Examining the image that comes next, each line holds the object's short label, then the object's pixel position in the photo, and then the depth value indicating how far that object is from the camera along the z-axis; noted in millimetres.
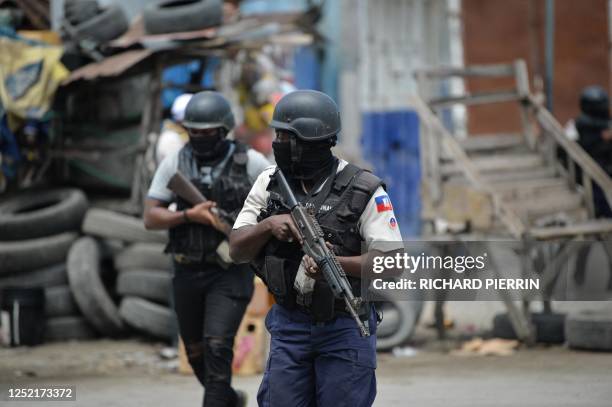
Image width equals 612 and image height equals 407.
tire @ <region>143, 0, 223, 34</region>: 21734
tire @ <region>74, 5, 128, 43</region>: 22047
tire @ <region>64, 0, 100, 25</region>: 22453
